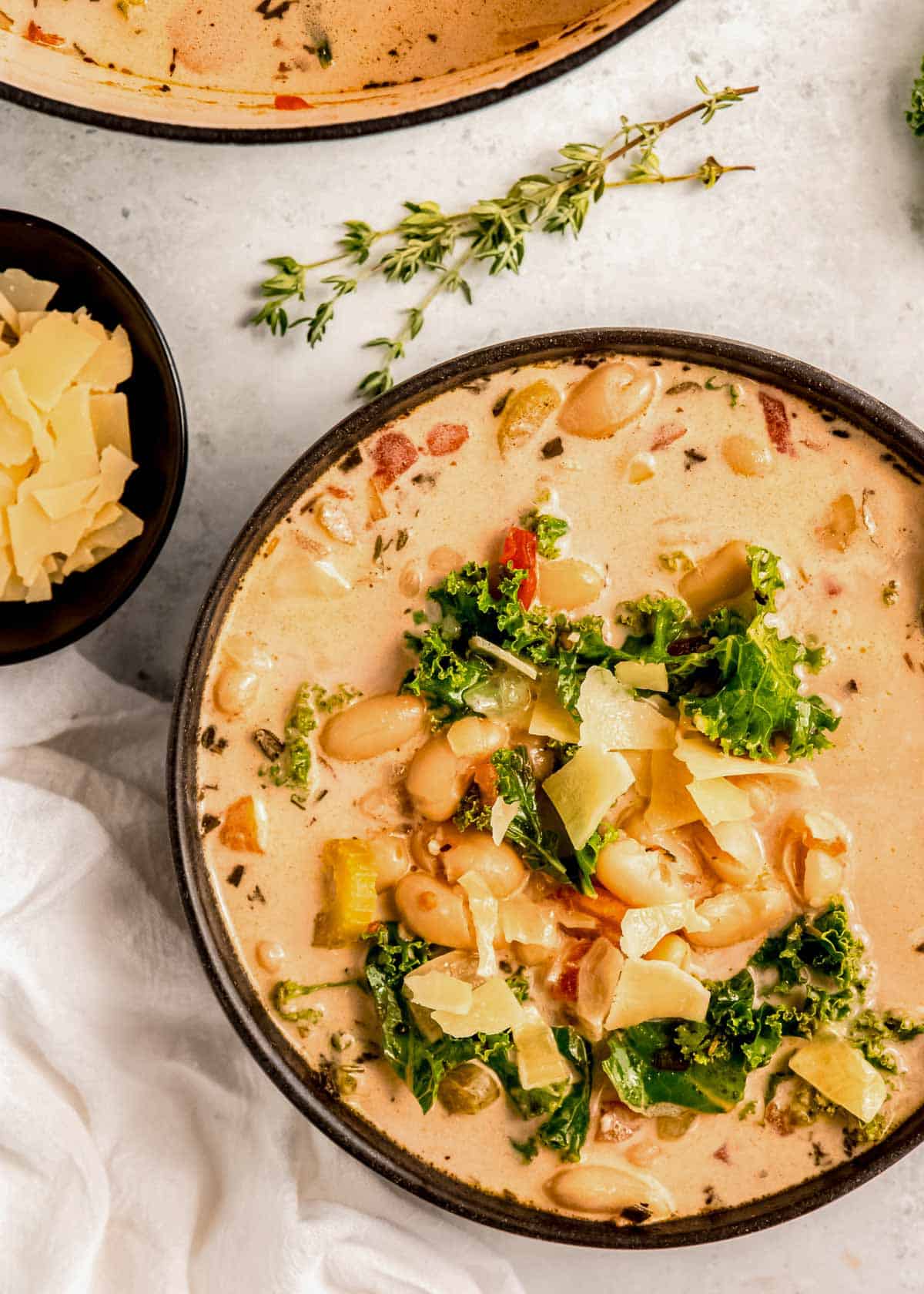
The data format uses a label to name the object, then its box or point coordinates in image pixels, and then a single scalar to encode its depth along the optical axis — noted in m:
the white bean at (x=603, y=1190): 0.48
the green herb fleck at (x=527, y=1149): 0.48
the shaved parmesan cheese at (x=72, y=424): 0.49
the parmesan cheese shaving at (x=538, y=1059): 0.48
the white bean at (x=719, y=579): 0.47
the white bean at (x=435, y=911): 0.47
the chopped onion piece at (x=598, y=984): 0.47
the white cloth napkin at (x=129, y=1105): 0.50
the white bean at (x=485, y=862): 0.48
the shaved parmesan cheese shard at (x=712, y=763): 0.47
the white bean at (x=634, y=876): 0.47
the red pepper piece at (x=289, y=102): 0.50
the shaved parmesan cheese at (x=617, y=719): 0.47
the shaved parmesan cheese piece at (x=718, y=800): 0.47
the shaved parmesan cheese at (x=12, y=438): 0.49
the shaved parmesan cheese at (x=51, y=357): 0.49
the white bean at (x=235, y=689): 0.48
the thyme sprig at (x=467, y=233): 0.50
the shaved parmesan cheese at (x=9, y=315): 0.50
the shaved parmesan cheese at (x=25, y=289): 0.50
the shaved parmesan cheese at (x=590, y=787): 0.47
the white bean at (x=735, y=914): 0.48
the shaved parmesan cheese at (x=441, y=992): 0.47
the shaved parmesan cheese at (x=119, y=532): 0.50
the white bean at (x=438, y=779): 0.47
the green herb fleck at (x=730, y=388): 0.48
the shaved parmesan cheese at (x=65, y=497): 0.49
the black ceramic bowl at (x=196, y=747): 0.47
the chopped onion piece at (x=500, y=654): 0.47
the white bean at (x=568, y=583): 0.47
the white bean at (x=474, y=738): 0.47
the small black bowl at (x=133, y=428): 0.49
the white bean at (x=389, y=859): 0.48
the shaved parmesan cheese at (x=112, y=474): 0.49
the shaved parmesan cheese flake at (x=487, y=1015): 0.47
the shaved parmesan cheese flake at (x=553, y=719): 0.47
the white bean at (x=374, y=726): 0.47
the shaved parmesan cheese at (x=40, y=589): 0.49
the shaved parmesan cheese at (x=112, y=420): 0.49
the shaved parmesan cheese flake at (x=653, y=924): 0.47
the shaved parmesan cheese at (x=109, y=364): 0.50
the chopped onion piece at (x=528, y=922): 0.48
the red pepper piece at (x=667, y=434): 0.48
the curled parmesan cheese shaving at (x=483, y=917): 0.47
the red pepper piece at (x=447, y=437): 0.48
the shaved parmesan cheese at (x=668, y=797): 0.47
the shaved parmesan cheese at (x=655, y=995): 0.47
